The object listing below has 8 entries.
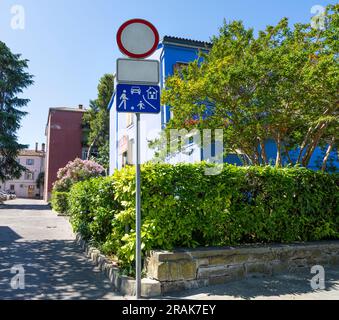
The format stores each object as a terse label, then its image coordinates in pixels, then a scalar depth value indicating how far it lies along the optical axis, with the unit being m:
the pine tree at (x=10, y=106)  30.16
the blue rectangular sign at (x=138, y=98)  4.43
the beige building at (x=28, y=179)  70.88
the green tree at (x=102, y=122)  33.60
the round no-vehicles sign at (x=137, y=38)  4.50
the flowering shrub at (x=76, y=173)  22.73
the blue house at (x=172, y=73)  12.14
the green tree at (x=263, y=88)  7.08
